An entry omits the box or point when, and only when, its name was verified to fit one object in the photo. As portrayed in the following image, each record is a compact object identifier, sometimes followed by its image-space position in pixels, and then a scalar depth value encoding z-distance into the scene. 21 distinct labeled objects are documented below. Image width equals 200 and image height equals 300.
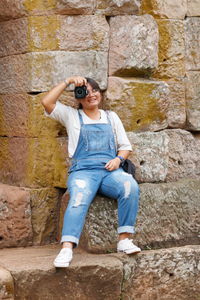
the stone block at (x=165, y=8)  5.11
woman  4.30
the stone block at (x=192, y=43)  5.28
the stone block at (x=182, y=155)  5.18
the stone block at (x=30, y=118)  4.77
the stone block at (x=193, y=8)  5.28
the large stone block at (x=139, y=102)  4.86
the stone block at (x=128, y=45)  4.89
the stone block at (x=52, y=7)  4.71
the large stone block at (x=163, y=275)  4.40
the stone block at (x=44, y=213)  4.84
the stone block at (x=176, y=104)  5.21
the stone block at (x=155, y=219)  4.47
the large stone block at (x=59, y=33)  4.72
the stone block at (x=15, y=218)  4.75
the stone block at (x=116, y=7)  4.82
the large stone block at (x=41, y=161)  4.81
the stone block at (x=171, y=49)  5.17
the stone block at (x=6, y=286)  3.91
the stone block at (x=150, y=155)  4.92
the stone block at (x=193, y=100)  5.30
